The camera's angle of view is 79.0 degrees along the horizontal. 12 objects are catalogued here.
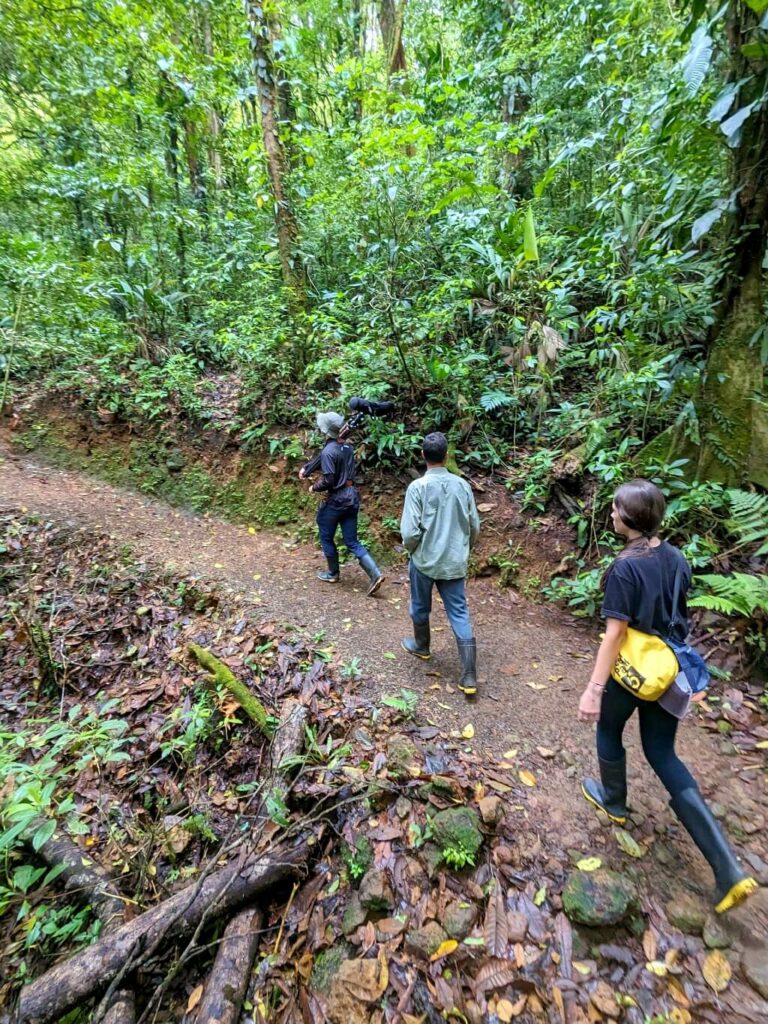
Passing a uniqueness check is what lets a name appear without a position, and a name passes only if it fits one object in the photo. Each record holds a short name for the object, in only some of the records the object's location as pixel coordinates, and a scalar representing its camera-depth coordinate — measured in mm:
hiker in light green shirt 4012
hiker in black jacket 5555
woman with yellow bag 2348
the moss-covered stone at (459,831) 2748
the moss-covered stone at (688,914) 2363
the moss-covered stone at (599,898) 2363
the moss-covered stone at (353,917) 2584
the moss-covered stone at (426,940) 2404
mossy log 3946
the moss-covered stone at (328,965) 2434
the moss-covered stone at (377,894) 2613
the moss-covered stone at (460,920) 2441
